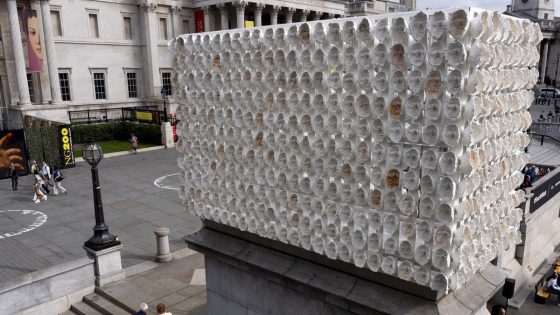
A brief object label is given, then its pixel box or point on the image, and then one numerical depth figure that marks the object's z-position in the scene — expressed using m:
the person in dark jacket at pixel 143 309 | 8.84
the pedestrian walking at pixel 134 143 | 29.99
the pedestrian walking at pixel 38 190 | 19.55
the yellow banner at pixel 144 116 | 34.70
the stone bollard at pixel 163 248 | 13.05
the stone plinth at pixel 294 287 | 5.47
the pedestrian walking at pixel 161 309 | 8.70
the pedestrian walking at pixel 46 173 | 21.06
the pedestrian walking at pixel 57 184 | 20.30
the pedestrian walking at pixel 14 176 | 21.70
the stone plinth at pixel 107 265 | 11.62
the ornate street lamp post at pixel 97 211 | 11.52
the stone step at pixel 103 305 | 10.72
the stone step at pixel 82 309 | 10.91
